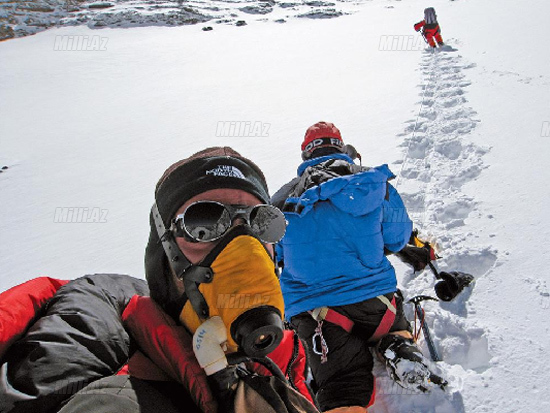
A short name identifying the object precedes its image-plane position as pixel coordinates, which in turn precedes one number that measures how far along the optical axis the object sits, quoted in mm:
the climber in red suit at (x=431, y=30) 9383
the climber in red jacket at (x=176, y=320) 780
